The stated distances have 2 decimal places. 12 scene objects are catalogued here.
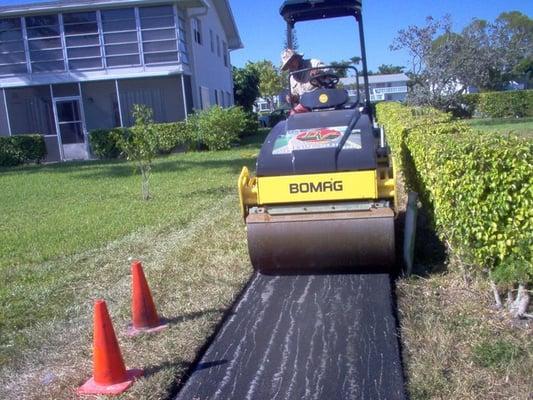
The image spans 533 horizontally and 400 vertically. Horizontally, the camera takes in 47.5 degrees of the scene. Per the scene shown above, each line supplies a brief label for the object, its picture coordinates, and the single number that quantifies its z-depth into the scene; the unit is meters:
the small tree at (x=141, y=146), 11.74
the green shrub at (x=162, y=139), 21.53
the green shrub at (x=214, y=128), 21.77
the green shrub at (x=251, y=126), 29.24
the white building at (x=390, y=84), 51.06
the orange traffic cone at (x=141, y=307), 4.89
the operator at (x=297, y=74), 7.39
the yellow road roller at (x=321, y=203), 5.48
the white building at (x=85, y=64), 21.91
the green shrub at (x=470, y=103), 32.88
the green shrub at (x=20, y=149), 21.52
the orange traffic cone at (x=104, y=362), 3.95
